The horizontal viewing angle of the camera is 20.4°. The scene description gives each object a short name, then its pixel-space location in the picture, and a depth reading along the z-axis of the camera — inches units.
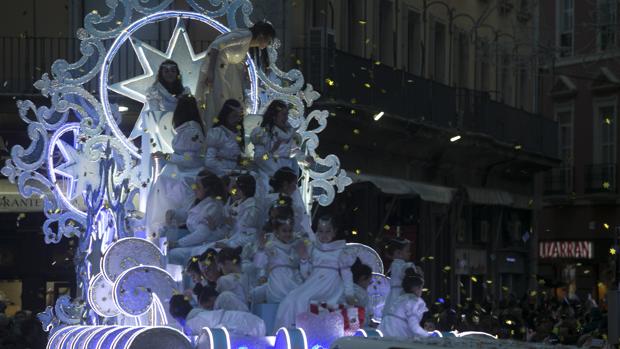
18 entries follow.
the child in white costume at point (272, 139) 750.5
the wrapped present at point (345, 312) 621.6
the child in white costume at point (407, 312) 625.6
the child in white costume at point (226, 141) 741.9
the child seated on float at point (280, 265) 656.4
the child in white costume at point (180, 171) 742.5
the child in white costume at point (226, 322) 606.9
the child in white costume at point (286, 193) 712.4
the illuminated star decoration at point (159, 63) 792.9
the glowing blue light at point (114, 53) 778.8
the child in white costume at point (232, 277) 636.1
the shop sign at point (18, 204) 1104.2
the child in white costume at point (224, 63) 774.5
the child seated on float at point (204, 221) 706.8
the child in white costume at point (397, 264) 638.5
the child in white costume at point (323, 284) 626.8
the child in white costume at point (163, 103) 773.3
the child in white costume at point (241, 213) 692.1
